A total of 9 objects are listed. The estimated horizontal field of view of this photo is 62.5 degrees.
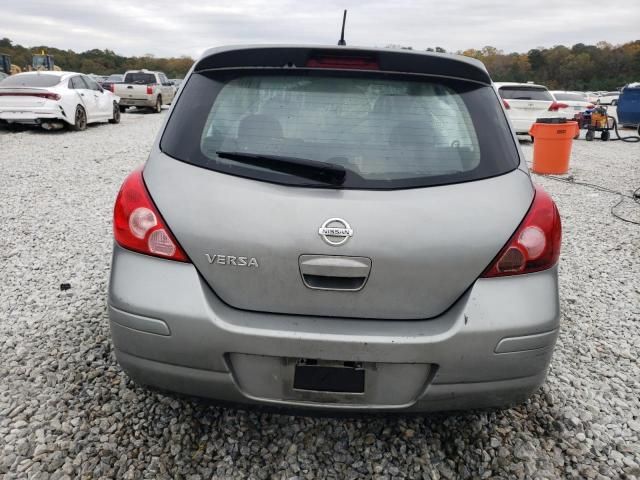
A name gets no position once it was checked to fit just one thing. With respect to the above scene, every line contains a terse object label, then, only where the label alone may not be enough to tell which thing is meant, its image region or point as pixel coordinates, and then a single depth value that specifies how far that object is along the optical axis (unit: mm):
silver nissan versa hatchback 1768
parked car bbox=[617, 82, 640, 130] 18172
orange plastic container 9625
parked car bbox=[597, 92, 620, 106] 41484
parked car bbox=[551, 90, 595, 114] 18234
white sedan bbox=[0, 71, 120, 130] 12477
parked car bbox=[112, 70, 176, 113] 21312
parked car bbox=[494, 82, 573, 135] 13953
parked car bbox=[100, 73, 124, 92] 26395
